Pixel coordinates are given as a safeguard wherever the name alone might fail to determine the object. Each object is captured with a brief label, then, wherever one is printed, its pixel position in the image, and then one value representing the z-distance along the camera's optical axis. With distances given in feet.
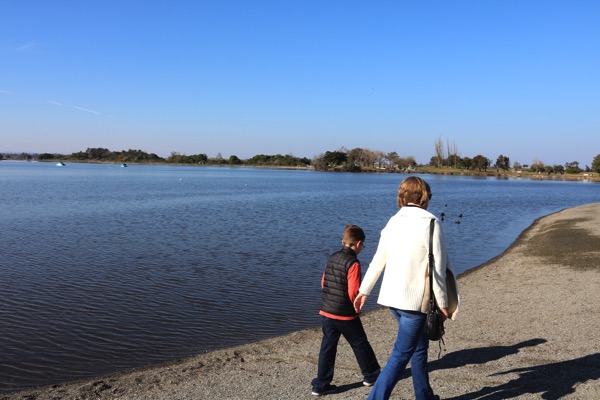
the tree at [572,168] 592.64
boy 18.22
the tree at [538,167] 623.77
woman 14.76
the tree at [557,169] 611.06
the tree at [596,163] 491.72
